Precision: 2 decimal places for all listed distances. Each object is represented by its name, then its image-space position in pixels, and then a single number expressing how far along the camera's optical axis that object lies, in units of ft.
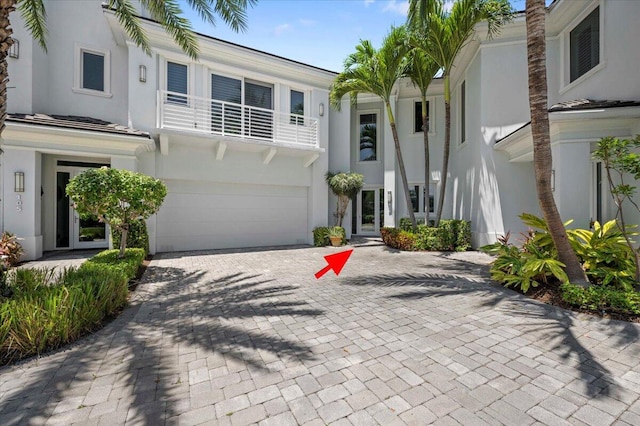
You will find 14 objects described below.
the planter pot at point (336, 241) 43.43
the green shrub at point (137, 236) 31.83
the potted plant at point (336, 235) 43.47
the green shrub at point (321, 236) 43.86
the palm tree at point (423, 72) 37.81
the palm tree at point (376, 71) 35.70
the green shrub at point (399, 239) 39.37
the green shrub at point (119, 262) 20.42
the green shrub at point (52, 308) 11.73
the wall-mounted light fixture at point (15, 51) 31.81
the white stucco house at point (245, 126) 28.25
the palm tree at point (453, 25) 30.32
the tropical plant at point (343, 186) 43.83
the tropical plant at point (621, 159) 17.37
